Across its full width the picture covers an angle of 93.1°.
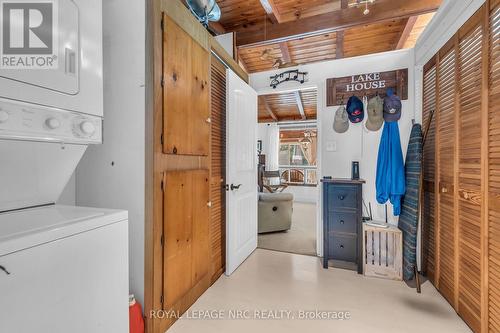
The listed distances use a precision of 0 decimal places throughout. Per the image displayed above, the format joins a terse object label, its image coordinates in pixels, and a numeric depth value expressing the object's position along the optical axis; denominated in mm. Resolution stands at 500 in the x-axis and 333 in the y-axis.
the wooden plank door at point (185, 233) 1609
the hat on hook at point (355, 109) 2771
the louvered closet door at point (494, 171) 1419
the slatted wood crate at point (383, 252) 2375
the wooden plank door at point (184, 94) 1592
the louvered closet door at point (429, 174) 2309
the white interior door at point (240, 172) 2406
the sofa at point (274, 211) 3768
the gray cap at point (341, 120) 2854
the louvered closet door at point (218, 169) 2312
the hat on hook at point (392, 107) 2578
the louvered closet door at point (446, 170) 1937
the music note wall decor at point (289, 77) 3094
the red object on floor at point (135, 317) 1353
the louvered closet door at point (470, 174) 1597
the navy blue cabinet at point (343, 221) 2521
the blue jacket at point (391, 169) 2451
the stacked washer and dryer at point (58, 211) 765
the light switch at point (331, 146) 2945
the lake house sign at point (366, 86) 2674
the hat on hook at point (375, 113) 2660
